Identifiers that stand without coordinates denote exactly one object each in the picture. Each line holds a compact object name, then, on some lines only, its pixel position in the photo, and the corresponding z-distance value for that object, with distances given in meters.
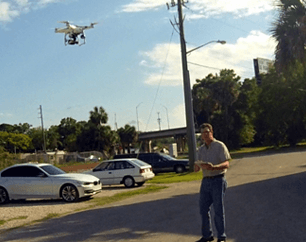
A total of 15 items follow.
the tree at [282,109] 51.62
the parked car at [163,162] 29.27
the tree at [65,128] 113.81
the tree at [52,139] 107.64
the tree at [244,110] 63.25
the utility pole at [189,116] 29.09
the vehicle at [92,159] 56.44
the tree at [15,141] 99.56
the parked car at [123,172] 21.36
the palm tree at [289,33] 20.62
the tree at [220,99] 60.94
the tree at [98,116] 70.56
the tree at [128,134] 90.44
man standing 7.10
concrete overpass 91.06
